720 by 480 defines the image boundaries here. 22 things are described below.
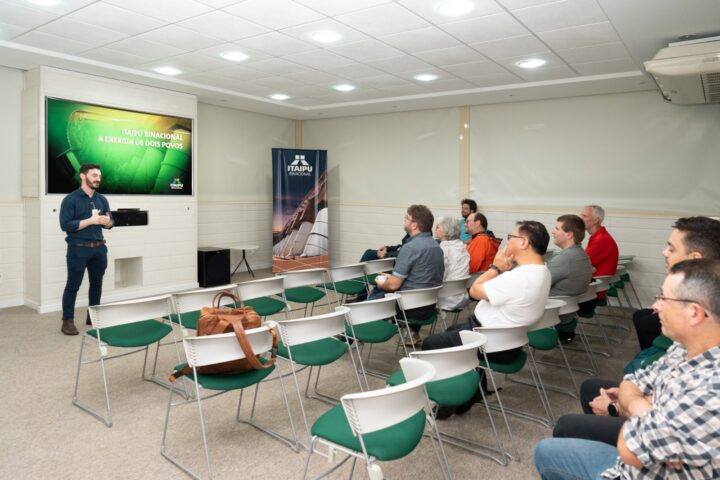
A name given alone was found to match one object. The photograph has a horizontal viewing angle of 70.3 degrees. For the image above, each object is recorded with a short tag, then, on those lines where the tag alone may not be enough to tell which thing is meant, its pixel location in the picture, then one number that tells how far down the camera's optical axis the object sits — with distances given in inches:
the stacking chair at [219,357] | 106.6
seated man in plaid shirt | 54.7
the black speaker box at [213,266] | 316.8
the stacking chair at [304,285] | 196.8
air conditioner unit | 171.3
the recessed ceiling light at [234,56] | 221.0
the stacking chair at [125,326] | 133.8
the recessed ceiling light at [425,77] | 256.0
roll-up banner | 364.5
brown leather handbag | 109.6
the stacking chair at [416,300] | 155.5
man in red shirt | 211.3
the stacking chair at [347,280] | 203.0
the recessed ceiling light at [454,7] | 158.9
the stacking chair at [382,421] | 74.1
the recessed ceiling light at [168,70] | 251.0
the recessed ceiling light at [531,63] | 223.5
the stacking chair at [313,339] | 117.8
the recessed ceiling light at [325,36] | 190.5
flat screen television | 249.8
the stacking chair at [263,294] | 172.6
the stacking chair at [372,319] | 135.9
